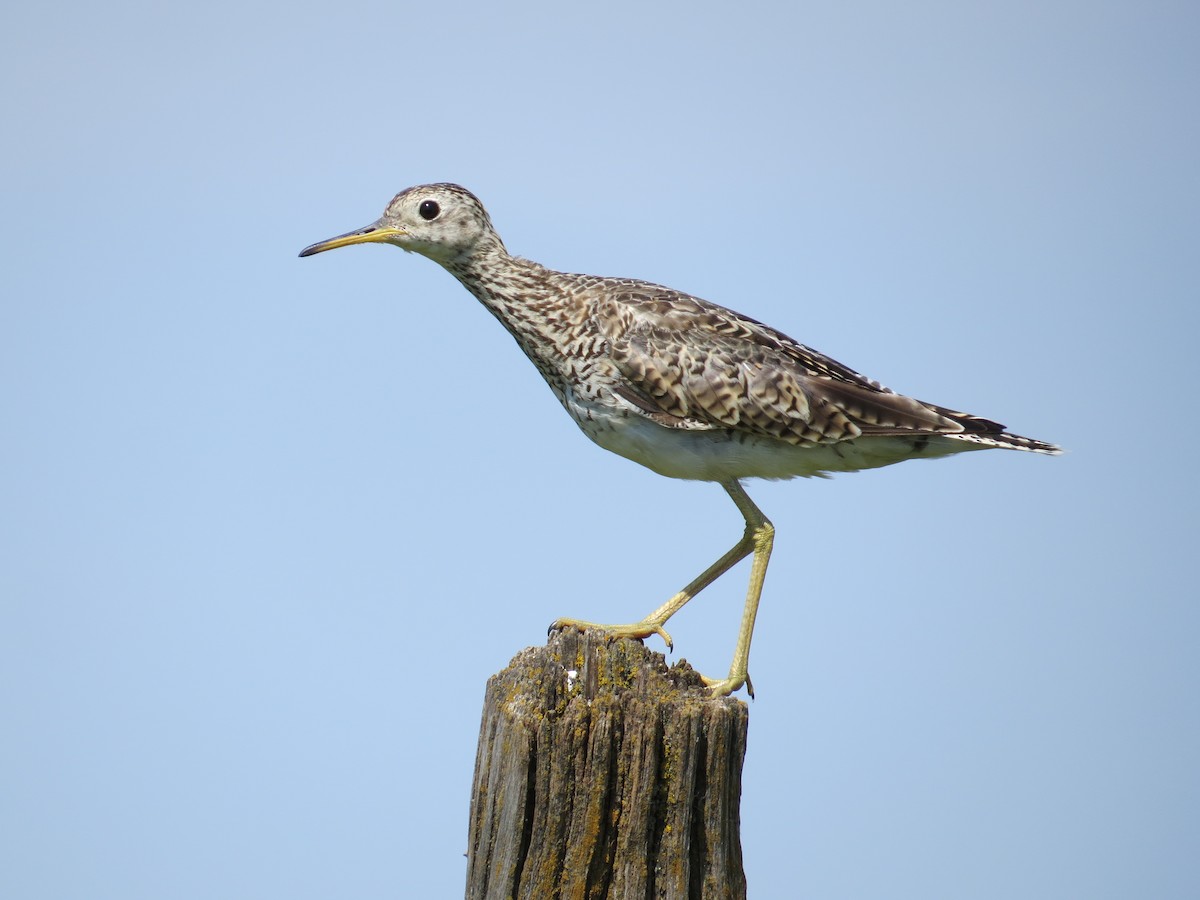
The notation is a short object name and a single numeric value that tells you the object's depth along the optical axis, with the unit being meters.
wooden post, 12.43
